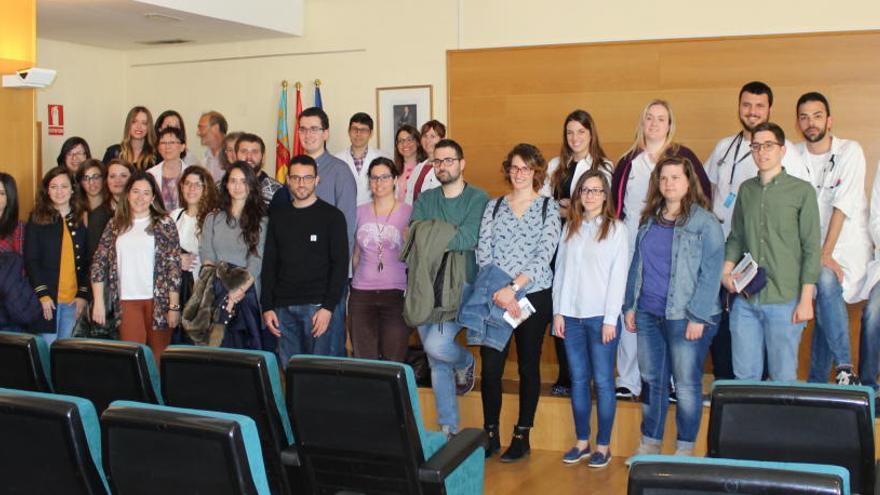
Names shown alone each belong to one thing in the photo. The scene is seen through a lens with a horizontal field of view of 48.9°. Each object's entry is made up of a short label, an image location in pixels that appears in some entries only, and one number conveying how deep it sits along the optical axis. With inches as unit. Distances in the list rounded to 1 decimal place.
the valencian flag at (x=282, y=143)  326.3
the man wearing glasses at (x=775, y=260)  176.6
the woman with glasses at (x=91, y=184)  228.7
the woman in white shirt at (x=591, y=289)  186.4
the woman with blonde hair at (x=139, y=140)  257.0
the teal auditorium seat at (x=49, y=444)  101.8
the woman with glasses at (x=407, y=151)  254.8
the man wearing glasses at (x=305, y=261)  202.7
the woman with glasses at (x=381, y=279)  204.8
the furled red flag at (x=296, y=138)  323.6
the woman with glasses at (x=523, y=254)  190.7
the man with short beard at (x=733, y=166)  206.5
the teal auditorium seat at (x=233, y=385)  130.3
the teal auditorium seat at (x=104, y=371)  137.1
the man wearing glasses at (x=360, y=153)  255.6
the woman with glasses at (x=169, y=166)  245.3
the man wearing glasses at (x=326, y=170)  222.2
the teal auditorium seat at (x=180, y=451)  95.0
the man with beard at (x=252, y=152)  229.9
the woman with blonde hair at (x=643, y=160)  198.4
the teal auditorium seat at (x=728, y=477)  78.7
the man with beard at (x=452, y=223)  195.2
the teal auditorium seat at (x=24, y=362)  147.8
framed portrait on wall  308.5
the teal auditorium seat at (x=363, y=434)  122.8
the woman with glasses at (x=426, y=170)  244.2
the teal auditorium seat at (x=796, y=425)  112.5
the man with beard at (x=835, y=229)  195.3
